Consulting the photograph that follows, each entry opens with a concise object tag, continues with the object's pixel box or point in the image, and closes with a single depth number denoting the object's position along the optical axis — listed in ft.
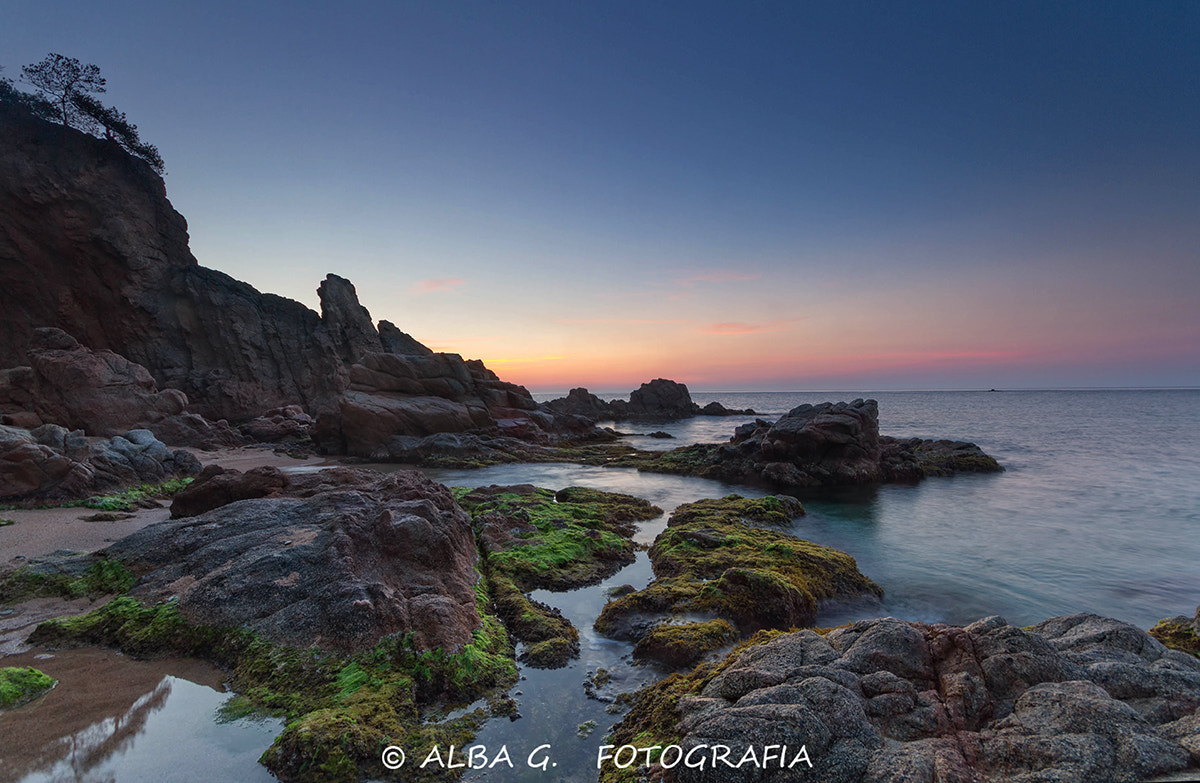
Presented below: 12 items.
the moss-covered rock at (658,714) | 15.48
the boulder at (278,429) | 119.65
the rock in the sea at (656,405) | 274.38
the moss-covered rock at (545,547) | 25.84
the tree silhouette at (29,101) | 120.78
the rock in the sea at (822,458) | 81.46
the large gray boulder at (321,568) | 20.97
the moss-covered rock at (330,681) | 15.24
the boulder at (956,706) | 11.76
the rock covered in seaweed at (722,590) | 25.17
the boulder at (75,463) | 43.80
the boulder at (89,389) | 76.13
